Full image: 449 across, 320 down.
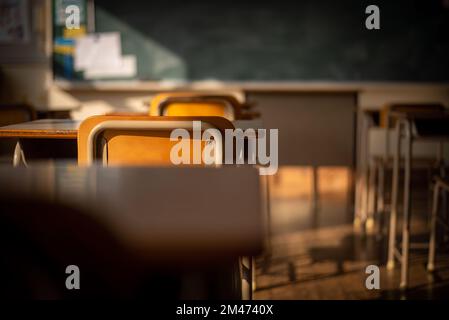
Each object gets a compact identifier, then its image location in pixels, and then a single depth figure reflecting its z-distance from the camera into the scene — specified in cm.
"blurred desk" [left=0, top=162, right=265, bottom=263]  64
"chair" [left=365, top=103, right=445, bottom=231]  335
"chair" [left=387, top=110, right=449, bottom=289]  230
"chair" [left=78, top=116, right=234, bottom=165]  123
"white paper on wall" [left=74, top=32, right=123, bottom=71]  448
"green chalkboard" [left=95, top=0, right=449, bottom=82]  434
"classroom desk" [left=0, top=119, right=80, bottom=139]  167
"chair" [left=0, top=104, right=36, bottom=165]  285
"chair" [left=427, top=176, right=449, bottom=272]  271
